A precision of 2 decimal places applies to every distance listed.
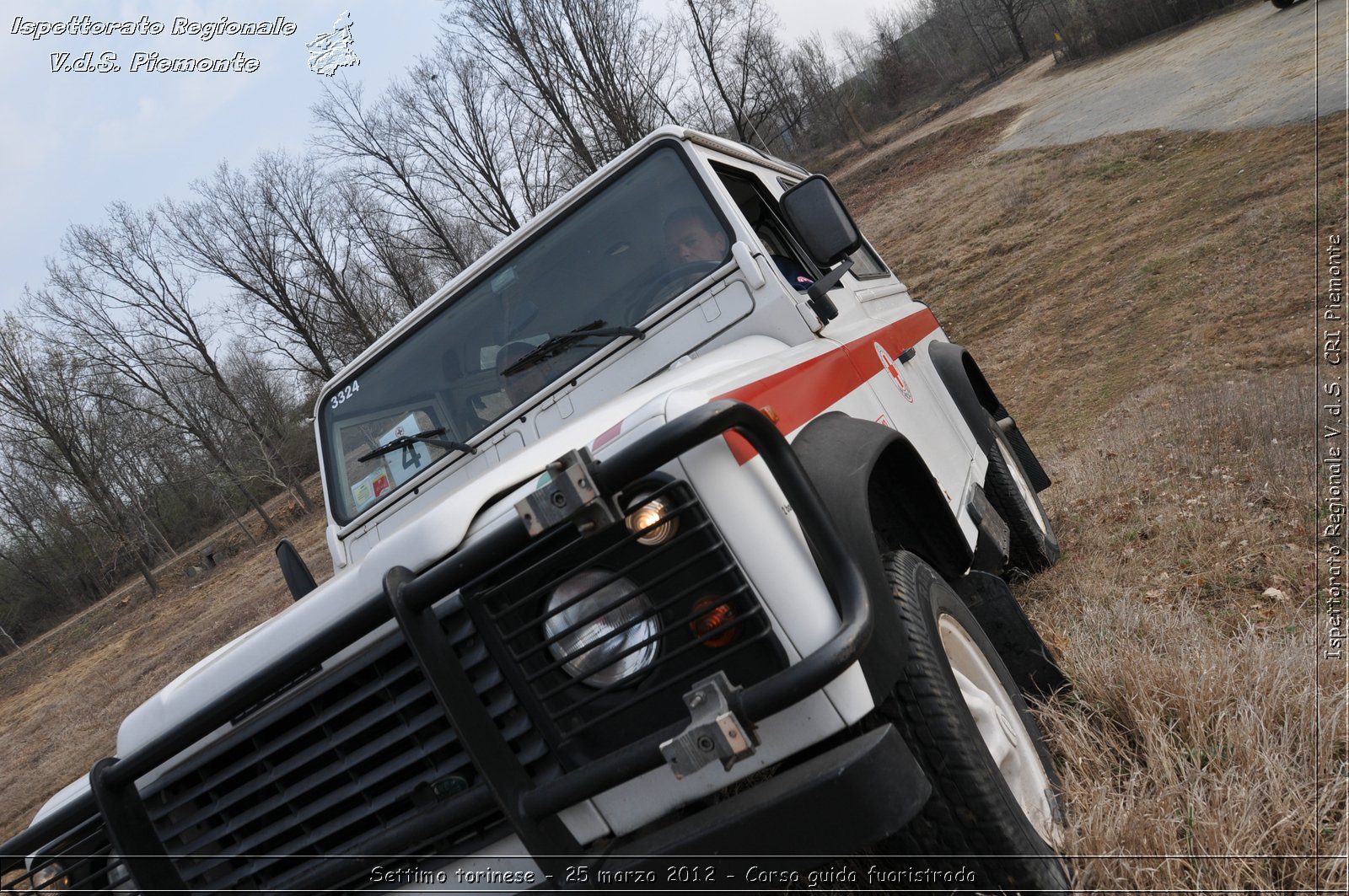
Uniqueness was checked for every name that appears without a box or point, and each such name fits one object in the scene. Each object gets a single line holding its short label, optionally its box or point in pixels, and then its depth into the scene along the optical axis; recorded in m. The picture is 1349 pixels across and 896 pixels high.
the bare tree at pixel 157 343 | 26.80
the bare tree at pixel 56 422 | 25.12
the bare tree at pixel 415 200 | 27.55
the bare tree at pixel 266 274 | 27.44
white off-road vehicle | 1.52
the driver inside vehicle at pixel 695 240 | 2.89
